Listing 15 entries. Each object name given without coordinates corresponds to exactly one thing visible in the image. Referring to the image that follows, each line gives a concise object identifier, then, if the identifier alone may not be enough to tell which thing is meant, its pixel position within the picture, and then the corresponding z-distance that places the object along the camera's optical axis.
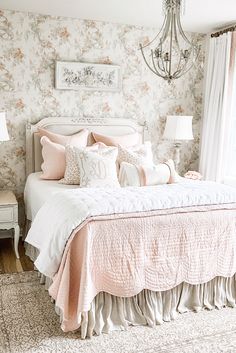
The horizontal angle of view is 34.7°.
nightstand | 3.49
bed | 2.36
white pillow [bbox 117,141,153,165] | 3.73
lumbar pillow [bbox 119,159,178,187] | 3.26
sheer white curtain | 4.36
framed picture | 4.16
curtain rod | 4.20
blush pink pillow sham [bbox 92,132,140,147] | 4.08
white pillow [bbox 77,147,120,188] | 3.35
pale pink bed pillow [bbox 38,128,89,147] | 3.95
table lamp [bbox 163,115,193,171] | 4.36
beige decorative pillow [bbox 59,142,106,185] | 3.60
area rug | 2.30
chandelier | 2.45
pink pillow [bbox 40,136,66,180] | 3.76
